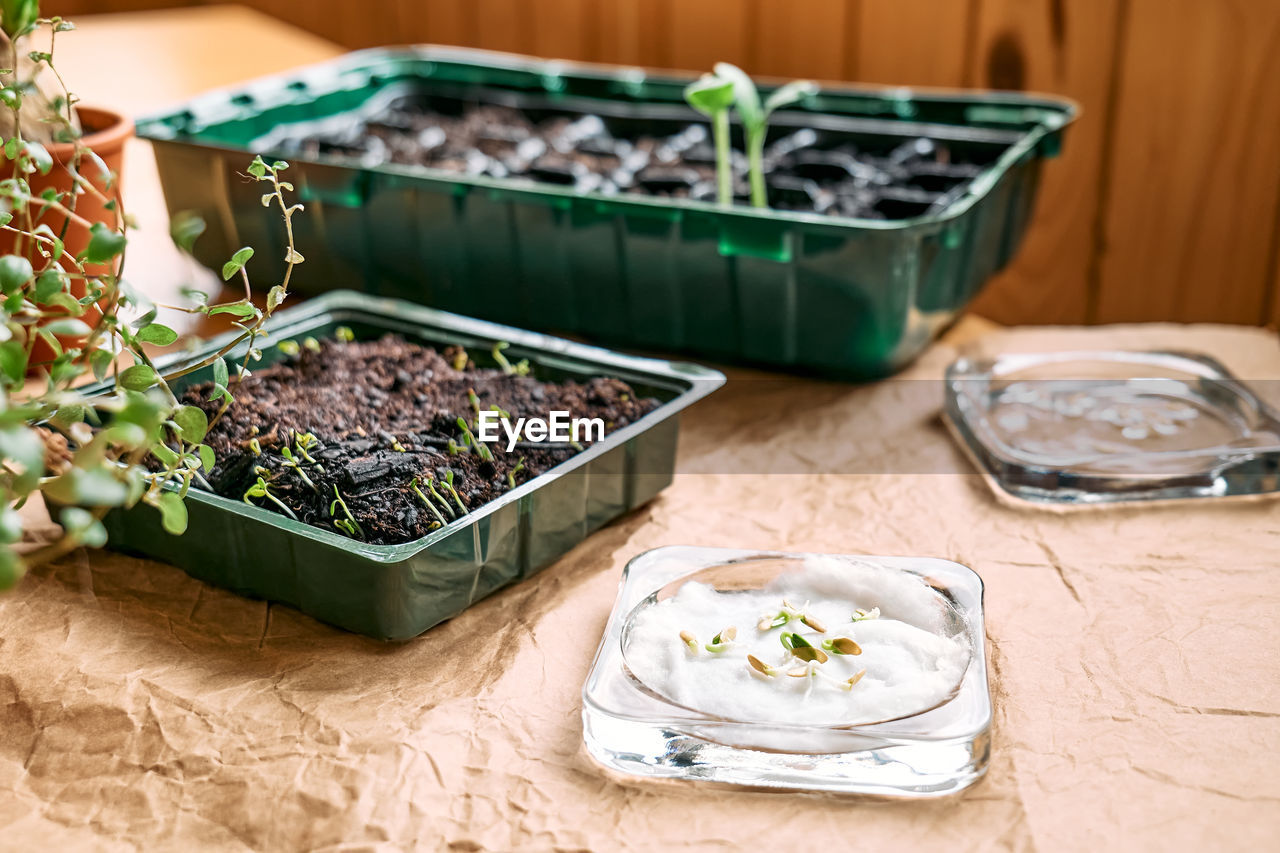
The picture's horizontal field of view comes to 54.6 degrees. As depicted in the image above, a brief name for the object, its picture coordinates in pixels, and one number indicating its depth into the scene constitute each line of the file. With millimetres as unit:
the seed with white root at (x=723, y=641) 736
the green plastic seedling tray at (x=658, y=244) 1107
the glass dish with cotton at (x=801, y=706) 675
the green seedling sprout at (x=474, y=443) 884
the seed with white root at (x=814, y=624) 752
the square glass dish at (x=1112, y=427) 1001
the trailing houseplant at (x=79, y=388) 526
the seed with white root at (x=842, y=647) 727
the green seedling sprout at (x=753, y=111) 1182
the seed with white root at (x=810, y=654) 721
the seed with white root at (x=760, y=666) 712
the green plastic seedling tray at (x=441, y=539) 787
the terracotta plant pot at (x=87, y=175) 1077
